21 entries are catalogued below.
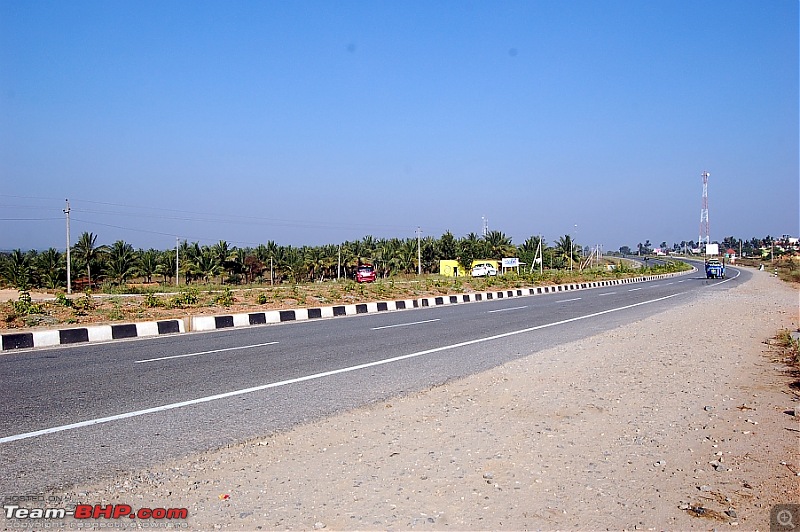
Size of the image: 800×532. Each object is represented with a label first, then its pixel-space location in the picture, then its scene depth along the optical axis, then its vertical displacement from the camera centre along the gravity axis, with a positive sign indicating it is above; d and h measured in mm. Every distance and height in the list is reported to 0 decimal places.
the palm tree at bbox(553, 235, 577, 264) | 85000 +835
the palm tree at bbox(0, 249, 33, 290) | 52094 -344
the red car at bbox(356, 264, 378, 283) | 54338 -1320
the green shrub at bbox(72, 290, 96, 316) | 16753 -1086
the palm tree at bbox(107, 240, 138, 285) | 55969 +95
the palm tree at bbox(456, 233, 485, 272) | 74450 +771
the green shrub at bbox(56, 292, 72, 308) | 16794 -958
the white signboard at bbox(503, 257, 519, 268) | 61222 -638
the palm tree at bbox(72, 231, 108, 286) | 51875 +1170
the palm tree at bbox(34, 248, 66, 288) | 51781 -144
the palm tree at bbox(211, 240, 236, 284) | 61438 +871
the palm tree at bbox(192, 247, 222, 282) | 58688 -328
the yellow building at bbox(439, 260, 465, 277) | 68750 -1239
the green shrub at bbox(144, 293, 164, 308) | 18578 -1117
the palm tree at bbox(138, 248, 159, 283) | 59803 -143
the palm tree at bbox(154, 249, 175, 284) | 59806 -254
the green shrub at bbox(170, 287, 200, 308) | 19031 -1121
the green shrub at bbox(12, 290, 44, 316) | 15682 -1023
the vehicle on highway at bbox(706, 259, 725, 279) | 57375 -1541
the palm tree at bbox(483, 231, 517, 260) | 77250 +1345
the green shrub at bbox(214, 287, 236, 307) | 20125 -1203
